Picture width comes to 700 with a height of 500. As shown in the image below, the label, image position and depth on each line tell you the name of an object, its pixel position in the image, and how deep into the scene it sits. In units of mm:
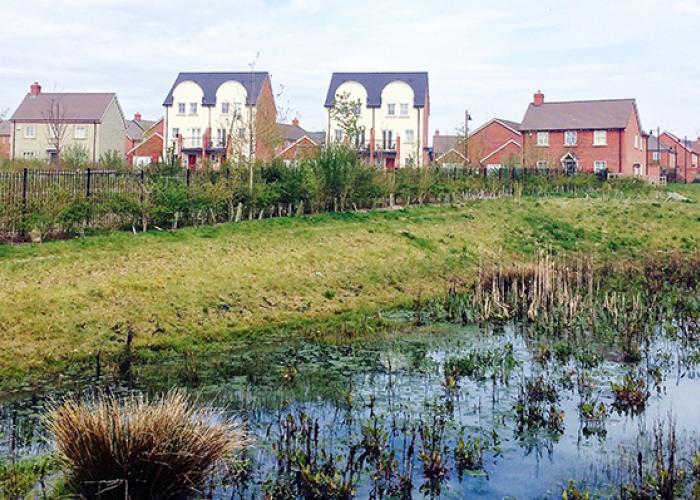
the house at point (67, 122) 55812
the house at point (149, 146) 56294
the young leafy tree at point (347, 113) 43519
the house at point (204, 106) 53688
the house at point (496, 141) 55250
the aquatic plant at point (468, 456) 7043
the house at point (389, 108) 53281
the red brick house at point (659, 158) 61469
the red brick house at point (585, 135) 51562
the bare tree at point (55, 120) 48791
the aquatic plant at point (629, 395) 8828
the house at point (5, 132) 67762
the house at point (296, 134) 50434
